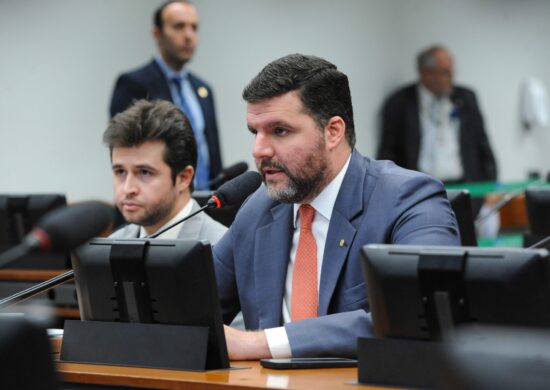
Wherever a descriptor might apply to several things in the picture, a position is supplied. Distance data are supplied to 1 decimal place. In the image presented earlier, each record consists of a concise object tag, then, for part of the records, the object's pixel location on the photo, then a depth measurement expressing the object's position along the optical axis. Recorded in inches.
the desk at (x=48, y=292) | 361.4
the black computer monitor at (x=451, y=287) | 158.2
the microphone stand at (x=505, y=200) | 361.1
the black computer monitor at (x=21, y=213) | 348.2
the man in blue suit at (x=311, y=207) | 223.1
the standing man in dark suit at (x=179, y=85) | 448.4
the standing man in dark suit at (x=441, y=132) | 658.2
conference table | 170.1
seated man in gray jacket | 291.6
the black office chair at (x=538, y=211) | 274.7
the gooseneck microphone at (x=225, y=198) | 193.9
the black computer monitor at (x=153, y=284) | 187.3
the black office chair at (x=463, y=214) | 257.3
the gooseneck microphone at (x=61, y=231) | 128.5
